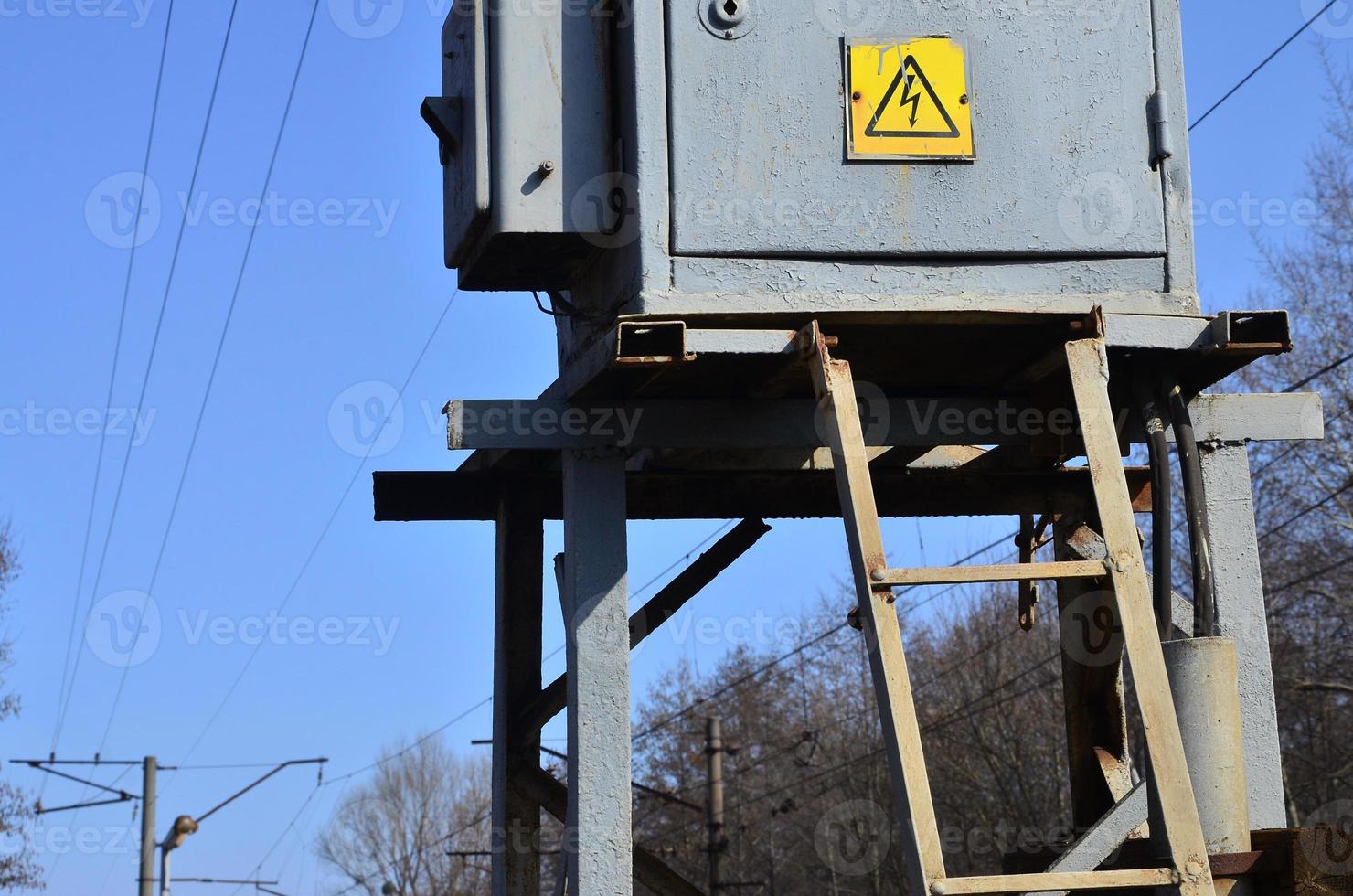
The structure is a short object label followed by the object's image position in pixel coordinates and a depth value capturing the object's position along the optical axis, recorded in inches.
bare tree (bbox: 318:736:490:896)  2359.7
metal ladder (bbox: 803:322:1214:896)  208.2
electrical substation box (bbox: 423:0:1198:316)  248.2
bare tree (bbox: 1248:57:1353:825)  1065.5
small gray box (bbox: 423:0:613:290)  256.2
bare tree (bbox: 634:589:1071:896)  1541.6
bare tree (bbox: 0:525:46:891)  1158.0
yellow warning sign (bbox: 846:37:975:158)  252.2
